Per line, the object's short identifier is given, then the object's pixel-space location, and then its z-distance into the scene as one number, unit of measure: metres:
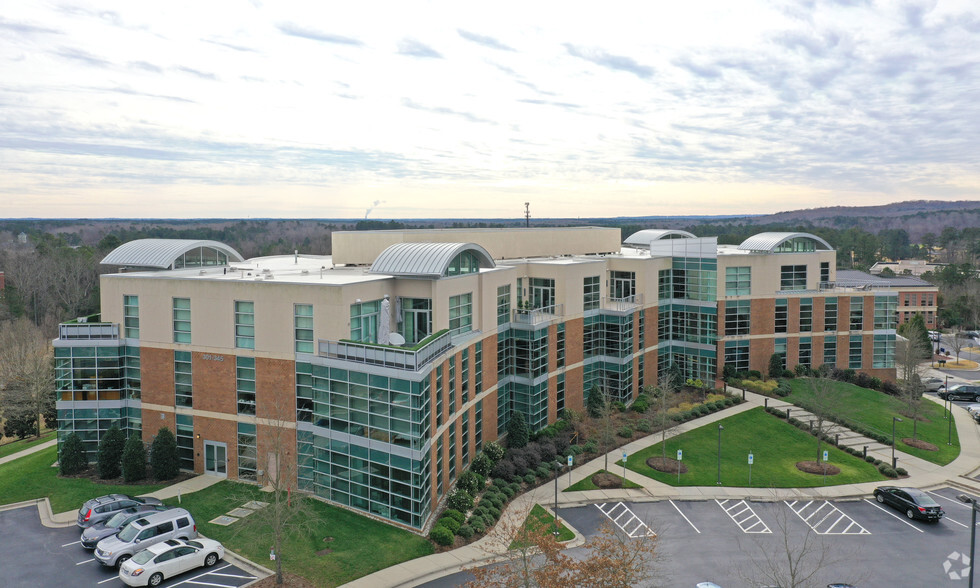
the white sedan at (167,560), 24.94
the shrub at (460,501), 32.78
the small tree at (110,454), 35.34
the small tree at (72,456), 36.25
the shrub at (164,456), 34.75
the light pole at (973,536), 25.52
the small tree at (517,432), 41.84
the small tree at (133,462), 34.62
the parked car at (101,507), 29.78
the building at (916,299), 94.56
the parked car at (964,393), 63.03
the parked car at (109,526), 28.00
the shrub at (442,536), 29.42
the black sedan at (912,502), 34.19
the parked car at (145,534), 26.55
